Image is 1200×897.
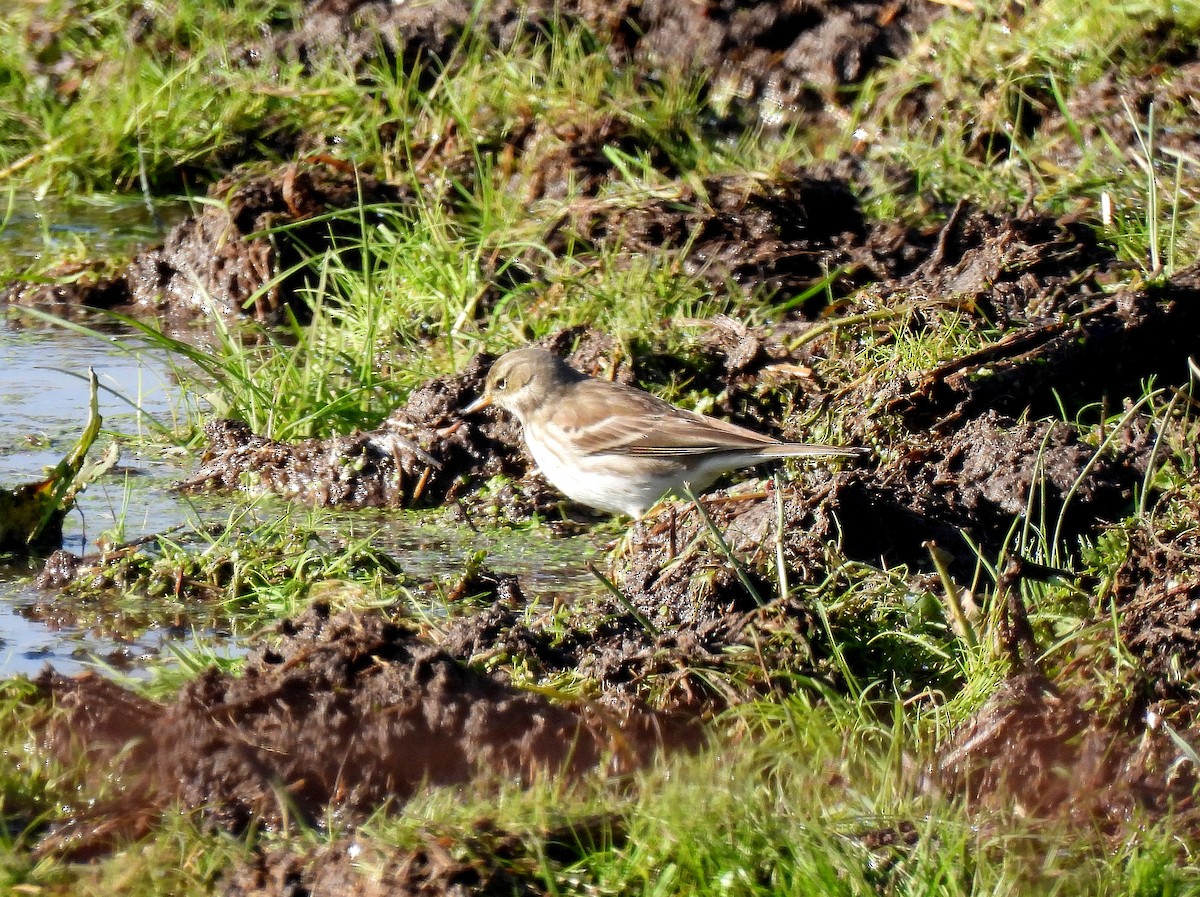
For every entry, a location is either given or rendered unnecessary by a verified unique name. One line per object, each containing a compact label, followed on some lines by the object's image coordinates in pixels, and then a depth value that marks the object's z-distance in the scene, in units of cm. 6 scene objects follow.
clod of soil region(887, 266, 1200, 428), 1292
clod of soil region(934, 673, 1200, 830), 837
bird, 1273
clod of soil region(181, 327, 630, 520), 1318
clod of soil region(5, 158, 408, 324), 1680
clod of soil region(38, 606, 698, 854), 840
